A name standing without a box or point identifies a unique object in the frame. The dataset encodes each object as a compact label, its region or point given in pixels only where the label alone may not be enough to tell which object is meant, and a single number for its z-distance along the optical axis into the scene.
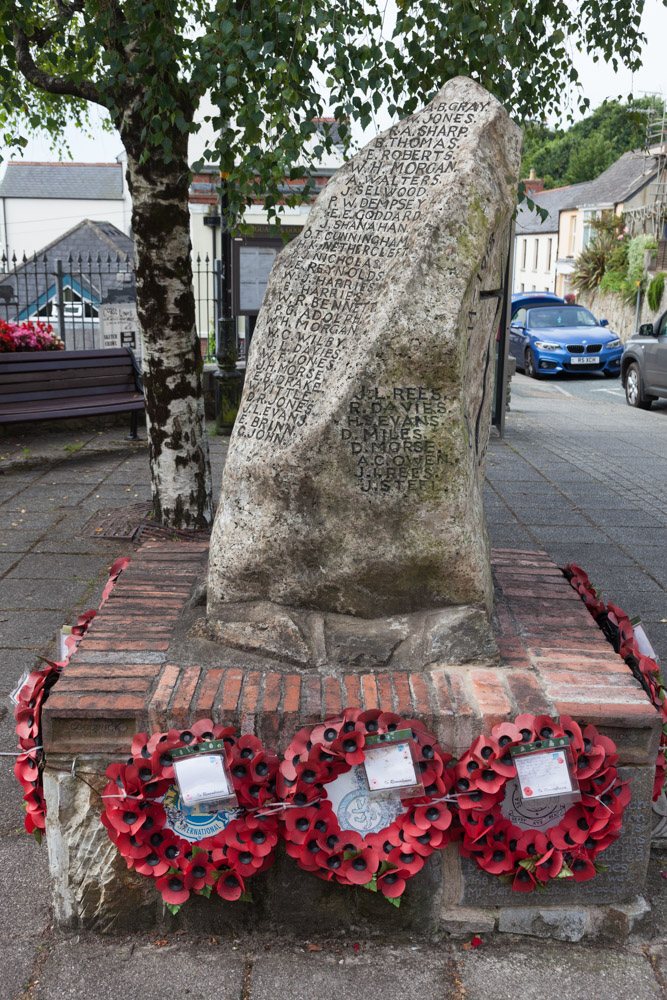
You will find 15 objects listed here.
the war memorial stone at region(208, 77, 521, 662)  2.77
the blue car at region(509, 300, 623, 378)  19.23
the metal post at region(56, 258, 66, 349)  10.58
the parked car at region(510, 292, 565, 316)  22.56
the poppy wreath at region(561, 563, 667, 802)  2.84
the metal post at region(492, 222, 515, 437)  9.46
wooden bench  8.52
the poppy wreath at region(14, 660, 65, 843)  2.69
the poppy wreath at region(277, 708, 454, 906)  2.45
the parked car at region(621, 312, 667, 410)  14.09
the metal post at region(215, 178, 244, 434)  9.60
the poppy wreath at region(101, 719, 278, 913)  2.46
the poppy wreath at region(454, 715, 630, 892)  2.46
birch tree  4.02
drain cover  5.88
